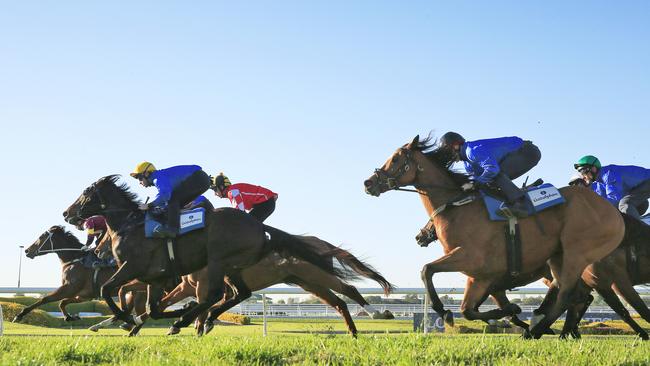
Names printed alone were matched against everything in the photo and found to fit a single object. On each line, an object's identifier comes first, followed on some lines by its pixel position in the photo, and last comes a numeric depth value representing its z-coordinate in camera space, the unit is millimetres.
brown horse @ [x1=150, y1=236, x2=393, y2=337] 11438
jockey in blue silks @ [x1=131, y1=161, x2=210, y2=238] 10609
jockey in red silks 12219
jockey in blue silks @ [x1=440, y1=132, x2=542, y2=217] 8938
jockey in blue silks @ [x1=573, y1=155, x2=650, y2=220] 11250
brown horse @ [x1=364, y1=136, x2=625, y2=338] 8617
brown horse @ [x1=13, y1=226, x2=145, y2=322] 15062
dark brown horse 10445
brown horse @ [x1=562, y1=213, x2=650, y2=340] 10008
